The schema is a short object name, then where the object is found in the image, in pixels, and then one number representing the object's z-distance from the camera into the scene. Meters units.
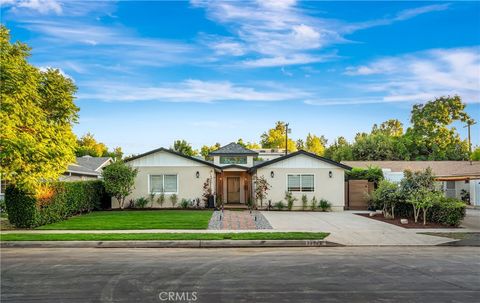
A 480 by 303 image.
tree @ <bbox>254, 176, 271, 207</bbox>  25.94
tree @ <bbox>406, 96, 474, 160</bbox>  55.06
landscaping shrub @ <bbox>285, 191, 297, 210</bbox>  25.83
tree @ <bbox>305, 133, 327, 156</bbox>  83.00
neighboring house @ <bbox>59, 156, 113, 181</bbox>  29.67
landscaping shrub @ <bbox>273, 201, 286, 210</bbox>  25.77
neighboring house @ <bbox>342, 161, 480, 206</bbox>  30.58
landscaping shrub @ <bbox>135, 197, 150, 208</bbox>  25.80
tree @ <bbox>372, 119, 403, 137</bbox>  81.79
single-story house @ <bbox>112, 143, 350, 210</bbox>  26.20
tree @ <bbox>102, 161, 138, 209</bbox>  24.78
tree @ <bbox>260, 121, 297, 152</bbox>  83.69
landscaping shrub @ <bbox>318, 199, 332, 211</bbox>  25.78
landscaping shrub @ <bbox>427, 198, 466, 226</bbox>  17.77
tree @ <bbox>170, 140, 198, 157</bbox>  51.22
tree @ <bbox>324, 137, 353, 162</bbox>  56.03
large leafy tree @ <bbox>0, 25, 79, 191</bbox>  13.71
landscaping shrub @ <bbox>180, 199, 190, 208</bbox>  25.91
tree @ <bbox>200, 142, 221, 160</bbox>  69.94
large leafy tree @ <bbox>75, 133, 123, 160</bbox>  73.01
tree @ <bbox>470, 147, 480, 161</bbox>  51.21
